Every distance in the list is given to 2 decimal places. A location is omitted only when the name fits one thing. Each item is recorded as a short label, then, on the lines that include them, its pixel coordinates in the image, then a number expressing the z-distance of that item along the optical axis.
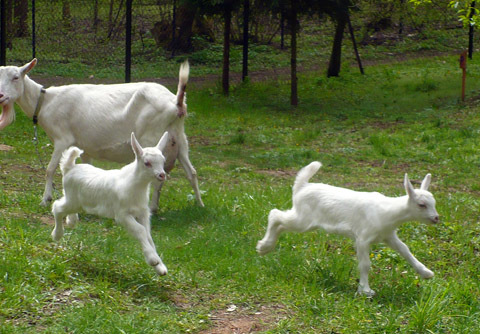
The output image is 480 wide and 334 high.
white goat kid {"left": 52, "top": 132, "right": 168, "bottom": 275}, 5.30
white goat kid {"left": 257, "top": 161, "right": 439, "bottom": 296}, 5.37
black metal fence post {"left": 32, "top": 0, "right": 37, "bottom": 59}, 16.95
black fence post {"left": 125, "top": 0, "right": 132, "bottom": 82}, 14.28
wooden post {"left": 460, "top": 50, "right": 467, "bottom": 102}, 17.07
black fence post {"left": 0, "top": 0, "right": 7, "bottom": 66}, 13.98
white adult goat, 8.05
